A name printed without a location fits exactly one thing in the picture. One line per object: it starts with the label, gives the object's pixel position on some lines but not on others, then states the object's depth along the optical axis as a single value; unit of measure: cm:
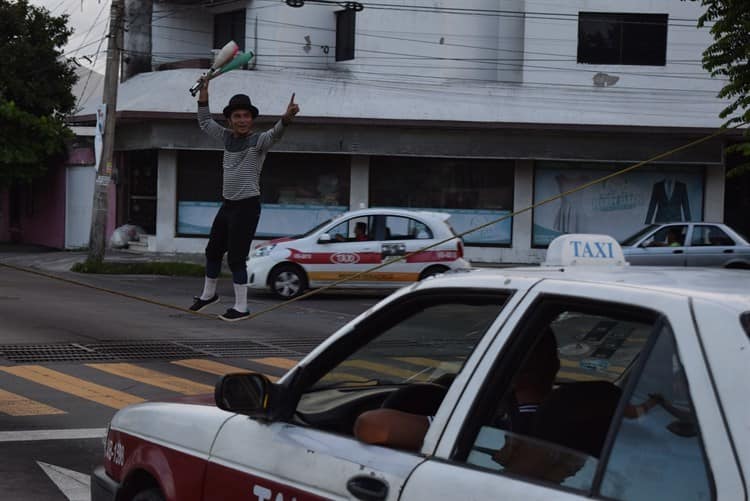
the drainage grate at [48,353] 1140
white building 2919
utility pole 2356
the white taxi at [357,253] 1995
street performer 995
